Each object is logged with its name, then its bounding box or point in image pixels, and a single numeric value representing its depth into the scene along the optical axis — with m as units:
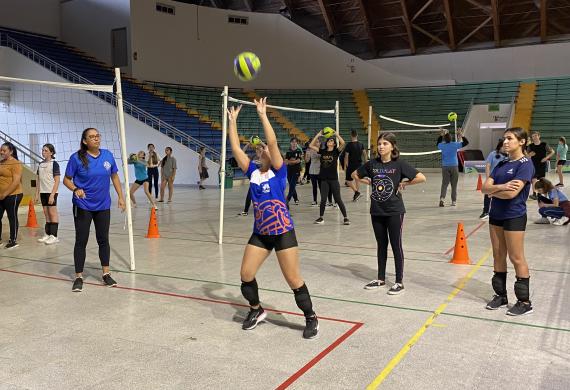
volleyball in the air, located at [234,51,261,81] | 5.03
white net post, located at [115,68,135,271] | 6.34
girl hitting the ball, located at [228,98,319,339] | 4.12
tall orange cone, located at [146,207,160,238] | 9.02
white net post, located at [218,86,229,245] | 8.09
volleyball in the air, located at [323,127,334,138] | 10.45
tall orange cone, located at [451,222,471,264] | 6.67
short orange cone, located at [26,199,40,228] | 10.53
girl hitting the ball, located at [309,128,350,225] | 10.22
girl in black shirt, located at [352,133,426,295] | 5.38
